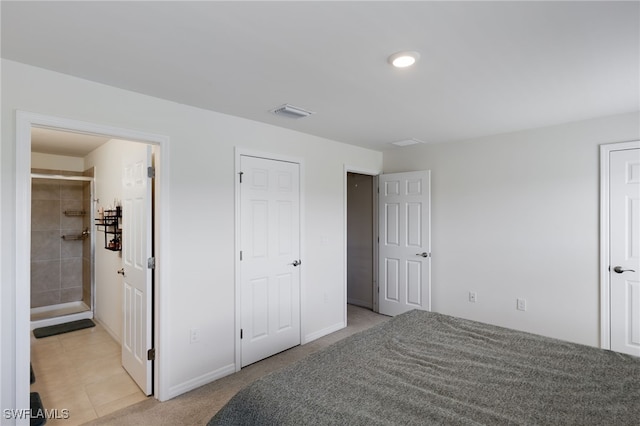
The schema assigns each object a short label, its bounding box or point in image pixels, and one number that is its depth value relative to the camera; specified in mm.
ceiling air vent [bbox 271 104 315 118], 2793
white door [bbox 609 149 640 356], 2947
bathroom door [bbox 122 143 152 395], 2631
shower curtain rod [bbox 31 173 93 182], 4168
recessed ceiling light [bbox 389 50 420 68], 1857
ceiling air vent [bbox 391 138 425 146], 4052
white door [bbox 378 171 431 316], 4250
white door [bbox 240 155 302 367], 3162
